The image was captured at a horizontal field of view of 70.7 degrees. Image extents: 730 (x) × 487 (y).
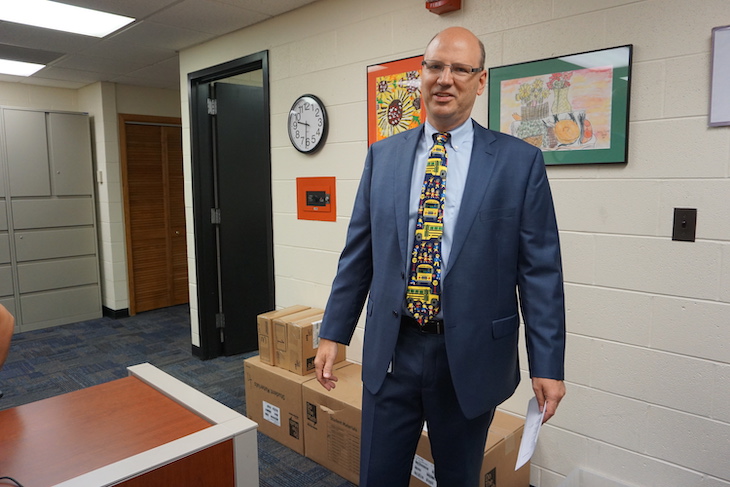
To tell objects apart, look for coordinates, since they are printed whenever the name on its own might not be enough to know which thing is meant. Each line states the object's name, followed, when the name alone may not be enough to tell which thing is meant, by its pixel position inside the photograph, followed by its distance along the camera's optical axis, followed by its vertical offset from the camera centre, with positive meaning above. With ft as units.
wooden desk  3.31 -1.76
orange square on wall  9.42 -0.16
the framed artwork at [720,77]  5.29 +1.14
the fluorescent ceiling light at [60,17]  9.49 +3.44
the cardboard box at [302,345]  8.57 -2.58
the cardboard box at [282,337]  8.82 -2.52
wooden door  17.01 -0.65
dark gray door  12.30 -0.51
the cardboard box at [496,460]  6.47 -3.46
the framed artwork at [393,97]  7.93 +1.47
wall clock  9.36 +1.25
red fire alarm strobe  7.22 +2.59
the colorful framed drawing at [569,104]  6.01 +1.05
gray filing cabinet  15.24 -0.83
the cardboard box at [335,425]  7.56 -3.56
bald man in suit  4.07 -0.82
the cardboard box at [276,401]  8.46 -3.59
